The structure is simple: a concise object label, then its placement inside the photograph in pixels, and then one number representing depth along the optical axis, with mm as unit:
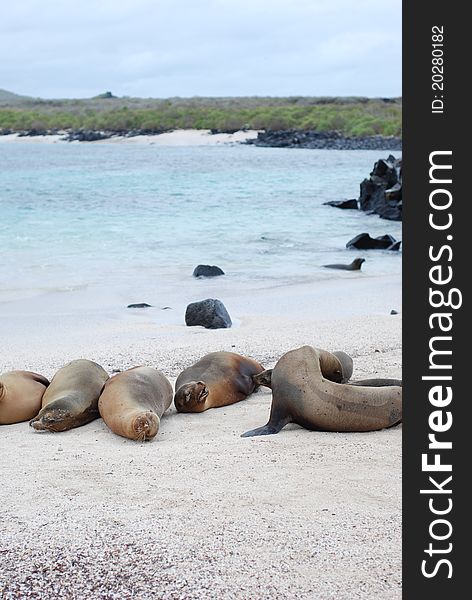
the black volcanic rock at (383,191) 21547
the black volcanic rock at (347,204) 22766
